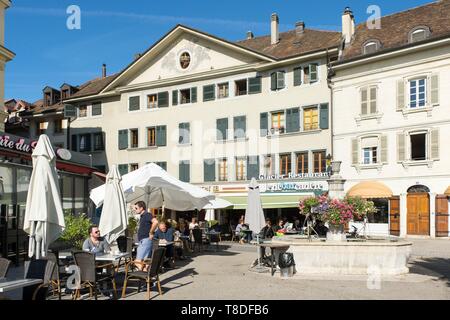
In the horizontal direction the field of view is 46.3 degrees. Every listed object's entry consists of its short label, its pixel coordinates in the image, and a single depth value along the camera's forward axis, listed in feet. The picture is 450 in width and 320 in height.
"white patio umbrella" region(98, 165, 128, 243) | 37.68
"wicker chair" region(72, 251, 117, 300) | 27.94
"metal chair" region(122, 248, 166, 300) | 29.81
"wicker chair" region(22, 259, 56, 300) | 24.80
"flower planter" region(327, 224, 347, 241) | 42.52
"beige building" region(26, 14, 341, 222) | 96.73
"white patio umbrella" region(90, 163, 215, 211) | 47.16
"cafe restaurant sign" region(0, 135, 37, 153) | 71.21
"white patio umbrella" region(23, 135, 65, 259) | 29.37
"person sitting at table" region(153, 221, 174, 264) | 44.88
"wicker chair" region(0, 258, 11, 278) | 24.66
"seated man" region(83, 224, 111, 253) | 32.39
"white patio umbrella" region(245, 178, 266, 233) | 45.29
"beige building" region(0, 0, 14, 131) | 84.79
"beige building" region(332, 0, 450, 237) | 81.46
